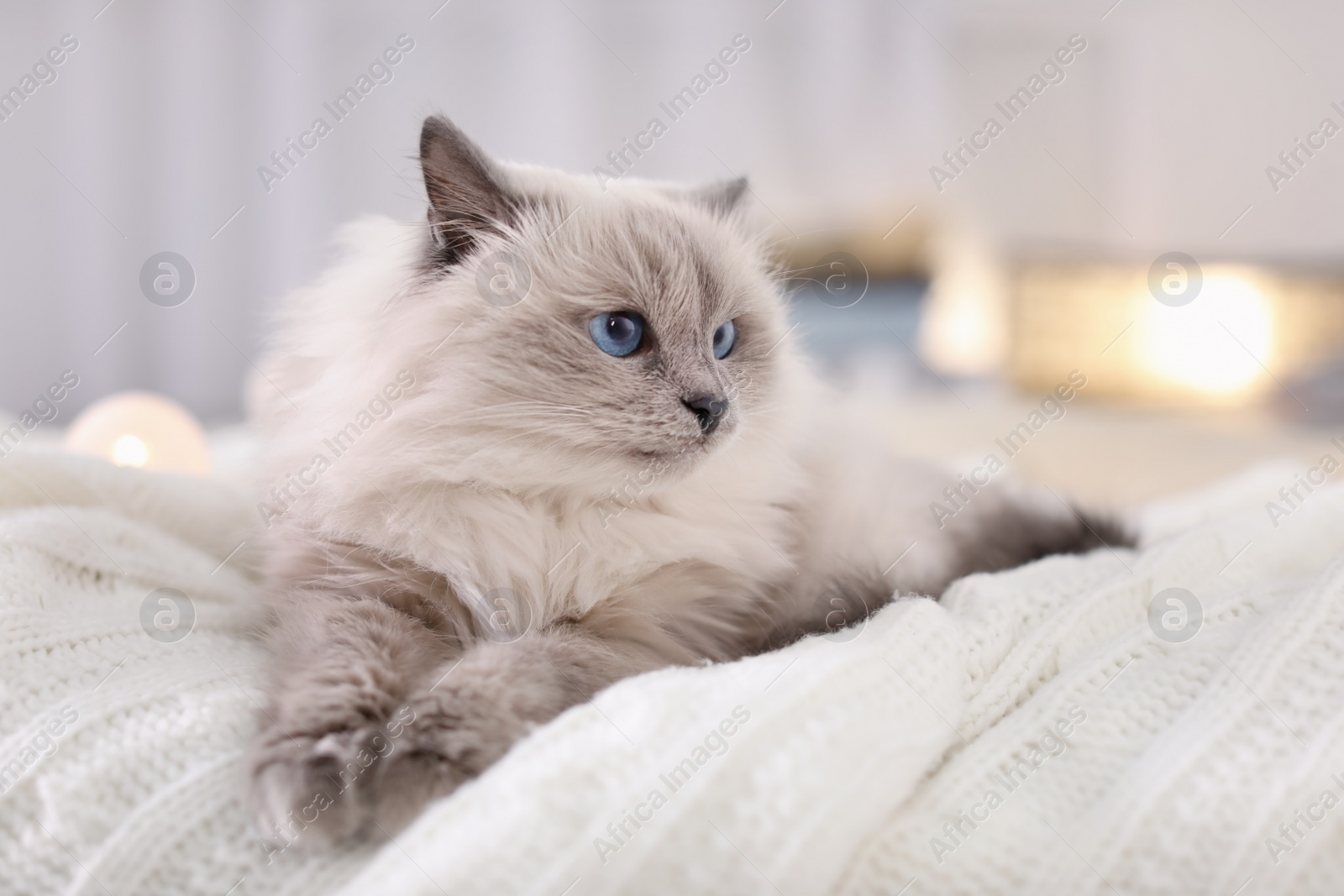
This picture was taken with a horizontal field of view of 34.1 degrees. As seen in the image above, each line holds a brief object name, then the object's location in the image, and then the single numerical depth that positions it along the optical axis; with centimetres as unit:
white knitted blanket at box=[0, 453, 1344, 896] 52
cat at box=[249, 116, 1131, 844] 60
